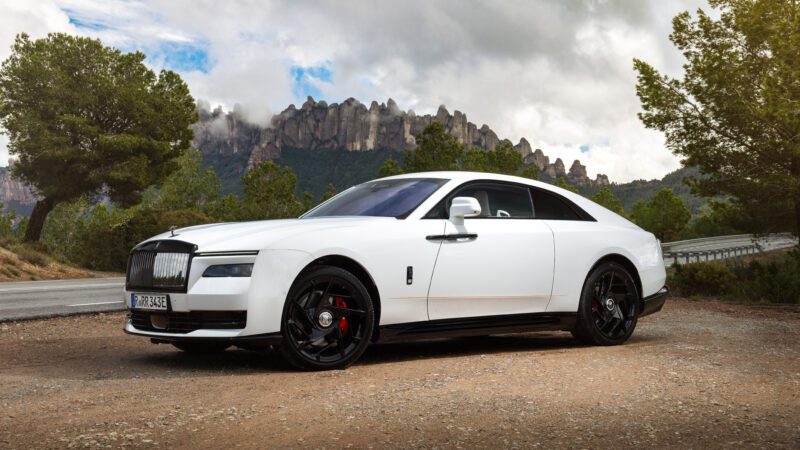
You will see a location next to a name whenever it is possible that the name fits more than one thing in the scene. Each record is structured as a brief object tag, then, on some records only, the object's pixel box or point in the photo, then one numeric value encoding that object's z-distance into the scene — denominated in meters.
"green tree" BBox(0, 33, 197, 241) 34.81
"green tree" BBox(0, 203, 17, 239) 61.32
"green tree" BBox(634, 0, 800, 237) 20.27
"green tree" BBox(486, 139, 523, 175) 47.59
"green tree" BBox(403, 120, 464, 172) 40.94
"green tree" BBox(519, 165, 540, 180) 50.44
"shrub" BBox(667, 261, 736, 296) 18.28
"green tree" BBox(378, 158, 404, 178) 41.77
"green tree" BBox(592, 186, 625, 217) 85.22
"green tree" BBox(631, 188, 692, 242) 82.69
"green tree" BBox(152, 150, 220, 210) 65.94
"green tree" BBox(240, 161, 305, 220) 53.62
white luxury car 5.58
